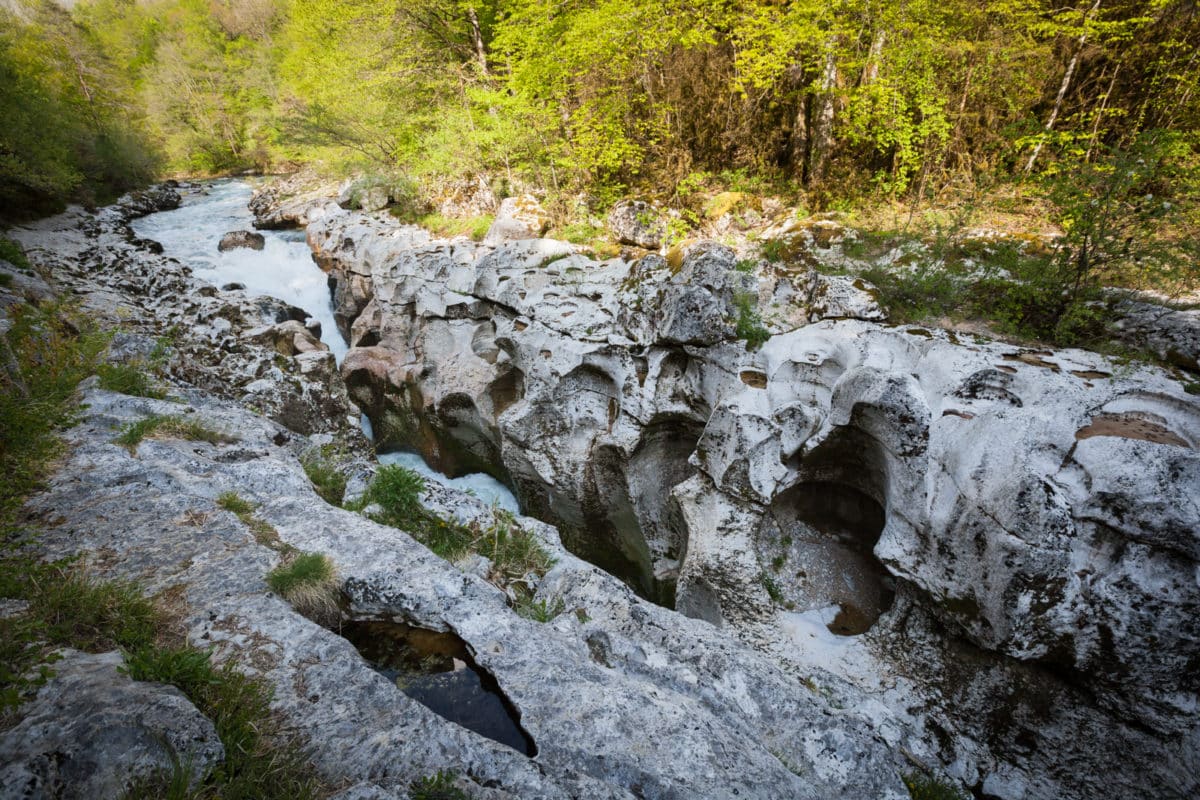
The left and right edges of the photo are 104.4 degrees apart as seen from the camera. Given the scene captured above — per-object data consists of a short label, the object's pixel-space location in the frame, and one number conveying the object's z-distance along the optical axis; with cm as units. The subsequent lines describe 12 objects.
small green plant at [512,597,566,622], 498
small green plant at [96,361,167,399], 729
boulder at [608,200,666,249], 1102
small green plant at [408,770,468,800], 252
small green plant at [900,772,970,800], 407
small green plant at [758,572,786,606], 624
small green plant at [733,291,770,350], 719
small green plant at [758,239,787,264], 936
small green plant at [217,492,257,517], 528
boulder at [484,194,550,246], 1259
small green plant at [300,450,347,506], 687
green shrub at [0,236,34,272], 1121
